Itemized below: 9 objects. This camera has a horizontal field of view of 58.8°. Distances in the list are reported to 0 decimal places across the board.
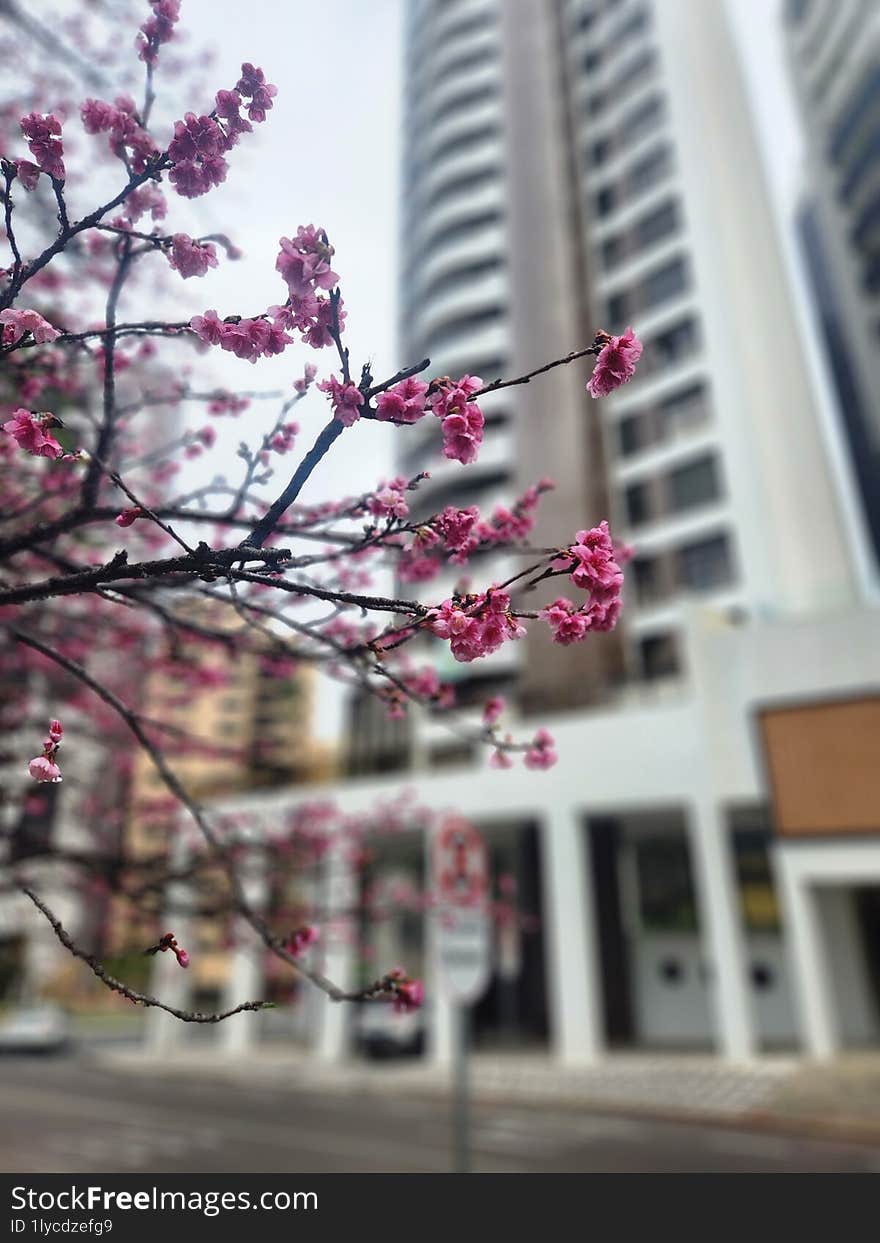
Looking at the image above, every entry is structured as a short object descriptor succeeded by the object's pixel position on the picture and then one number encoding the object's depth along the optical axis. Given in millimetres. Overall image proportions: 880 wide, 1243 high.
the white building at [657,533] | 13766
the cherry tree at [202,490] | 1885
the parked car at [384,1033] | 17672
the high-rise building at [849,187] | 30812
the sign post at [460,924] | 5250
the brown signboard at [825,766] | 12672
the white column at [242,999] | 19094
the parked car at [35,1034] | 21047
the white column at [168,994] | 18000
